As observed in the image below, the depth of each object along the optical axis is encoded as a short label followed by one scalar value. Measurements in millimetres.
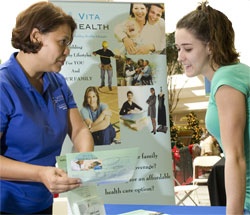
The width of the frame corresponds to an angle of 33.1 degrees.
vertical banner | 3572
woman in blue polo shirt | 1409
